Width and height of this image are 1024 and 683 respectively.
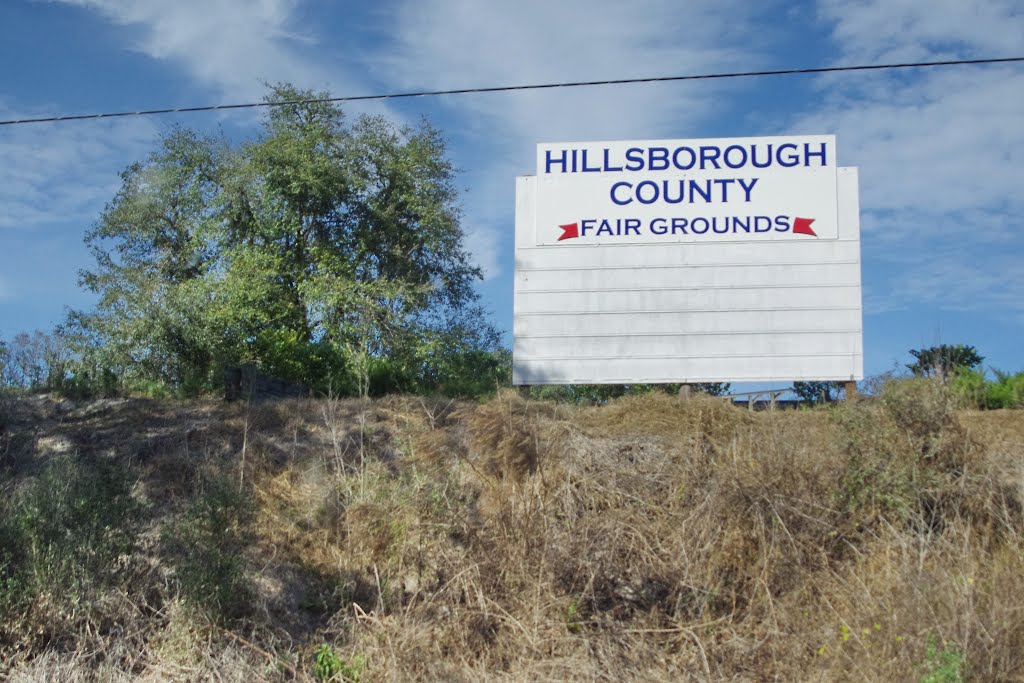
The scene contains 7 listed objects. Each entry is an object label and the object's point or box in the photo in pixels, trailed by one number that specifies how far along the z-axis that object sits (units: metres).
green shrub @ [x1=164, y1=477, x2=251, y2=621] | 10.07
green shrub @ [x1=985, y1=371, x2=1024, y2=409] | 16.42
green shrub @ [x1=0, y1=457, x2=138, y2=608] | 10.11
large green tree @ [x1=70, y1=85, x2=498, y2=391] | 17.73
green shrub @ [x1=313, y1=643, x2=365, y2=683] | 9.67
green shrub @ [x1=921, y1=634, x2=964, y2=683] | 8.35
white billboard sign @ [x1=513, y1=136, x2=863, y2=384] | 15.59
